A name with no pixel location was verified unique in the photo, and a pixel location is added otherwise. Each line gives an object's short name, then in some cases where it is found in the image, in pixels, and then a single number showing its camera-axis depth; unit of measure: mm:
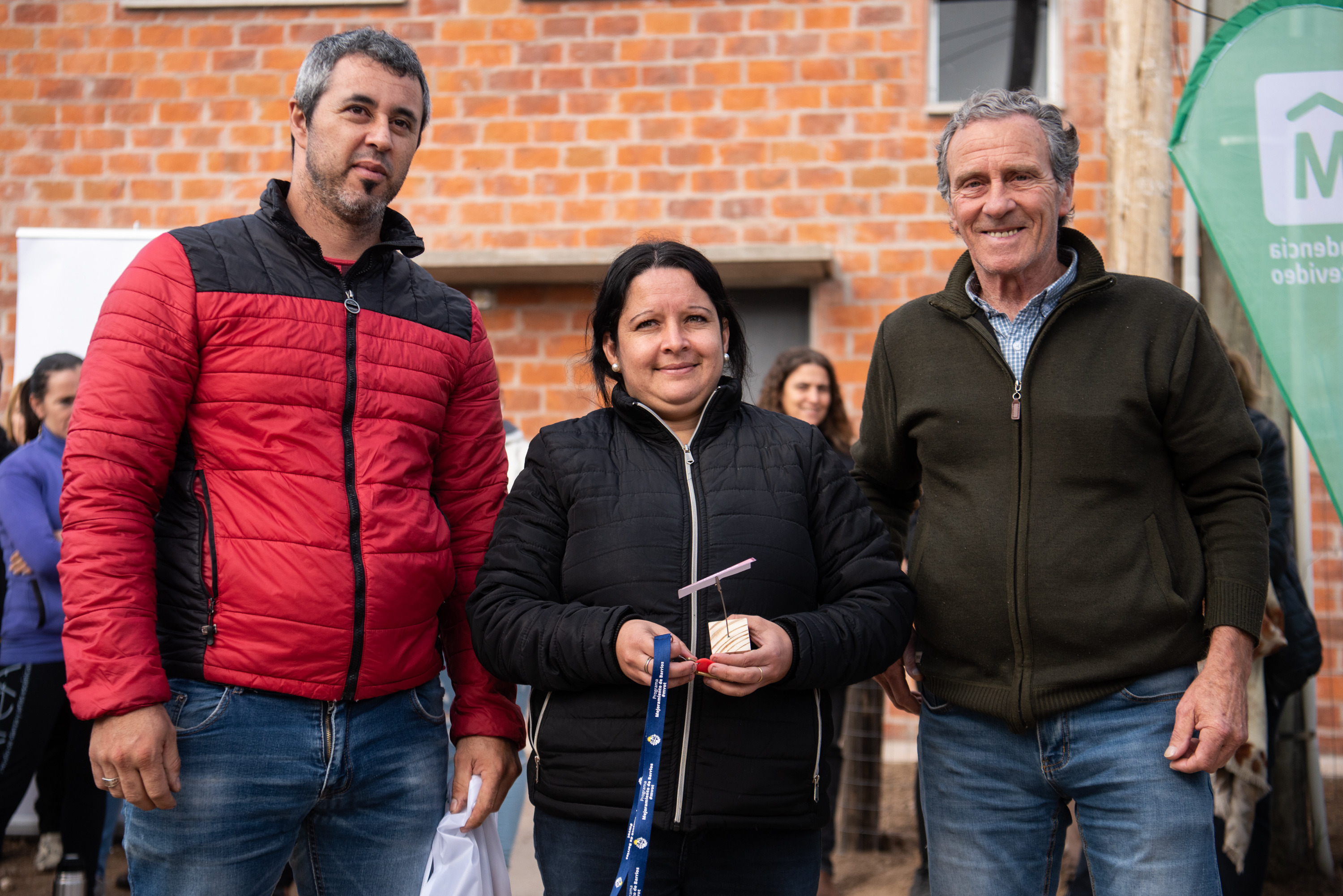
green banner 2797
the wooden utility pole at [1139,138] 3244
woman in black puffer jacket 1782
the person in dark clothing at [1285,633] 3230
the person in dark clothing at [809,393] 4656
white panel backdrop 4262
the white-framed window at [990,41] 6031
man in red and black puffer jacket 1730
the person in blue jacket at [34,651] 3693
